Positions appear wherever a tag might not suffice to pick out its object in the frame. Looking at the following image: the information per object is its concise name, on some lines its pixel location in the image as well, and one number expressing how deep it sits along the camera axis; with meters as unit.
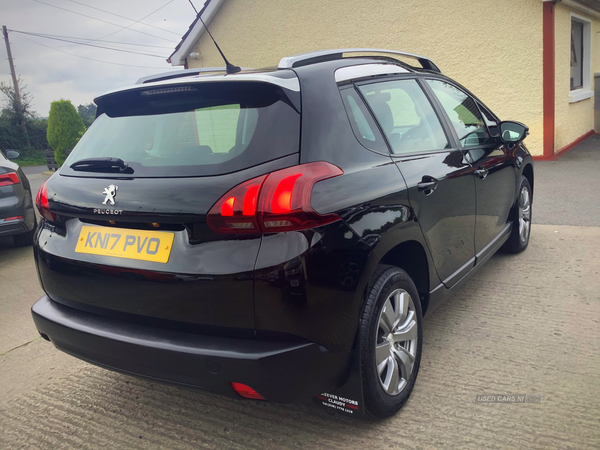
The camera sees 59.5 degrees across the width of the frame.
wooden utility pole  34.78
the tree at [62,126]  22.09
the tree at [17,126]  33.81
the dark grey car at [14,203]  6.04
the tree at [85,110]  48.42
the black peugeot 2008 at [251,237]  1.96
